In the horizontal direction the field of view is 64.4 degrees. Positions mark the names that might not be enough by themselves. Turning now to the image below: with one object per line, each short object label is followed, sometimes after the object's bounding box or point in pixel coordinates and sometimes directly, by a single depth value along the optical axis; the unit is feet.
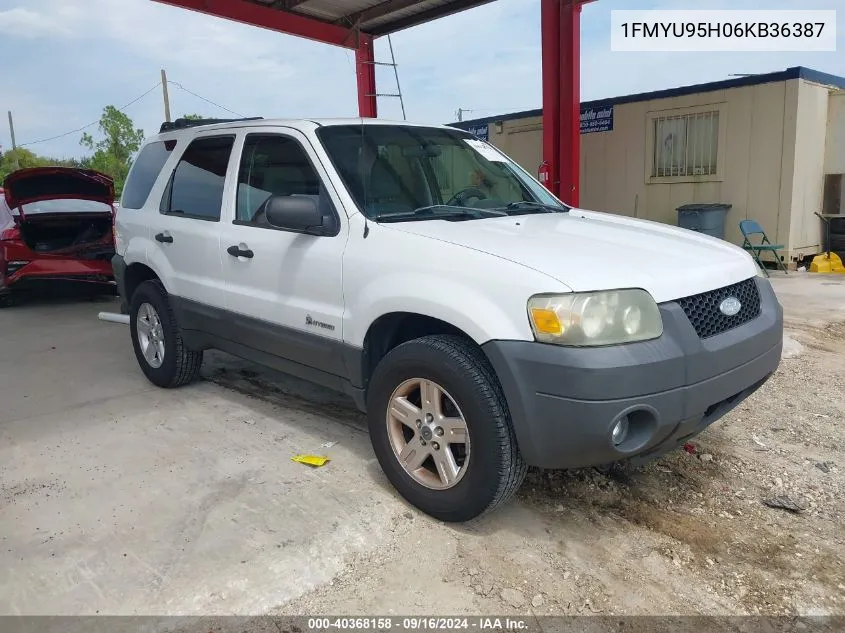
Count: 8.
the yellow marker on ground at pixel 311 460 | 12.17
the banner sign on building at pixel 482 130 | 47.50
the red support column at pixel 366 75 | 40.50
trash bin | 34.14
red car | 28.86
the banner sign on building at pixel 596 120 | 39.91
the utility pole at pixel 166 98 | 107.96
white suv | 8.42
